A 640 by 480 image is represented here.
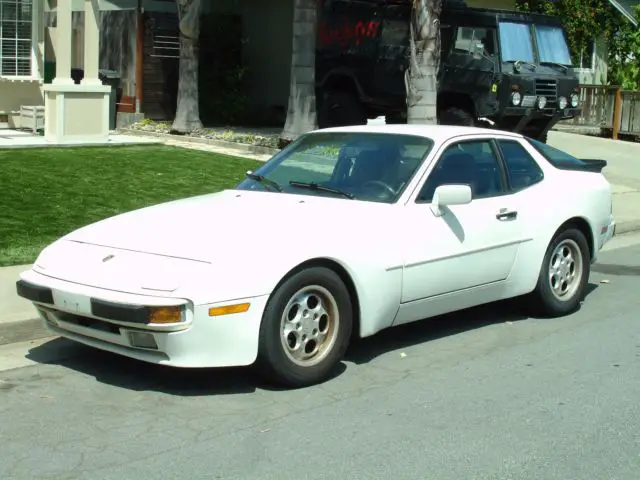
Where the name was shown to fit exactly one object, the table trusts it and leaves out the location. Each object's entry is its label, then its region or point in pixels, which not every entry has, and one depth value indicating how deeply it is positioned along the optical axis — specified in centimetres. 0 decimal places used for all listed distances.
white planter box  1728
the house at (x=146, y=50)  1873
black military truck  1658
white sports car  541
